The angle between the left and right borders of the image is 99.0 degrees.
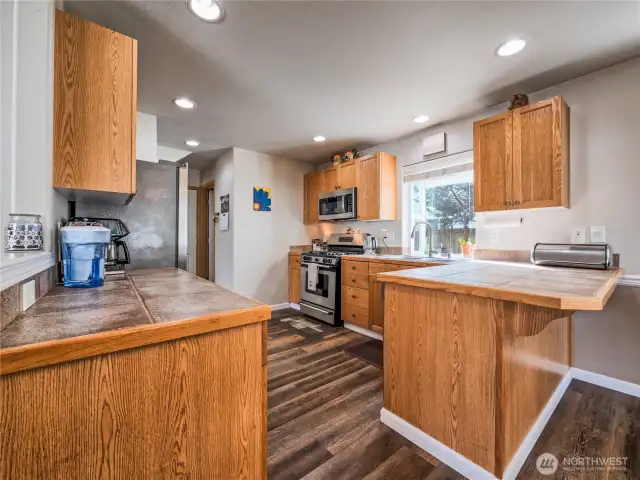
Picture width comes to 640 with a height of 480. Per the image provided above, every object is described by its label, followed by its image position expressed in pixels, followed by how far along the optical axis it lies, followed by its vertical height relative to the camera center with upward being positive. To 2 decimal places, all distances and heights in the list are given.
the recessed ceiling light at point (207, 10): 1.49 +1.30
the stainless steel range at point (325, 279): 3.52 -0.52
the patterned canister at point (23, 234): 0.93 +0.03
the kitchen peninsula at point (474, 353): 1.21 -0.58
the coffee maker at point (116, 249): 1.78 -0.06
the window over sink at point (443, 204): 3.01 +0.45
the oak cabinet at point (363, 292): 3.05 -0.61
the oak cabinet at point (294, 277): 4.28 -0.58
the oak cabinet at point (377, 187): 3.49 +0.71
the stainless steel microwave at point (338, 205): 3.79 +0.53
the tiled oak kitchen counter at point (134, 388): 0.58 -0.37
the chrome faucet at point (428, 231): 3.29 +0.12
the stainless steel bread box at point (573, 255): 1.84 -0.11
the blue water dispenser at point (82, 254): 1.20 -0.06
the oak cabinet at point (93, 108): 1.19 +0.61
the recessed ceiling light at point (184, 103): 2.52 +1.31
